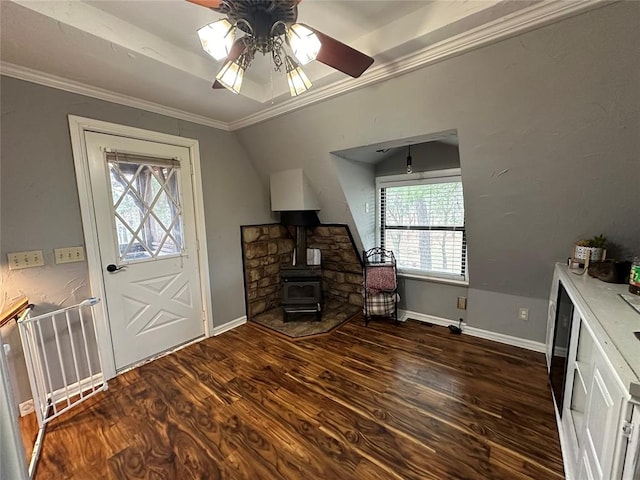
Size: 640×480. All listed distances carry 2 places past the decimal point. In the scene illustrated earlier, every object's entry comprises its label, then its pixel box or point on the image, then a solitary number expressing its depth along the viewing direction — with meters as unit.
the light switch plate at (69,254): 1.99
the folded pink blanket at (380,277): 3.15
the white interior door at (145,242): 2.22
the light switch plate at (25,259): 1.80
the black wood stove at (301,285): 3.31
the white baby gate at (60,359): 1.75
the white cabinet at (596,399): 0.82
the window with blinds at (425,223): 3.00
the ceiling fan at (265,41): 0.98
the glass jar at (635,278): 1.44
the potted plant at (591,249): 1.83
